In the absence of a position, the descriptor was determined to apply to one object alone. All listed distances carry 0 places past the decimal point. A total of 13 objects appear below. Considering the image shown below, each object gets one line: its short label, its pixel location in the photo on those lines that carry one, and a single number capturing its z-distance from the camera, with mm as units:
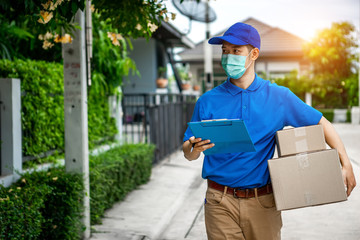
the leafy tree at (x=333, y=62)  31750
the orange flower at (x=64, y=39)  5047
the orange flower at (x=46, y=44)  5324
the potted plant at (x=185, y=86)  24642
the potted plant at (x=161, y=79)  23838
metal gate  10719
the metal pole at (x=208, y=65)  15680
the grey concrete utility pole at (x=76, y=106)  5418
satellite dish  15209
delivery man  3322
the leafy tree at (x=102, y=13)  3809
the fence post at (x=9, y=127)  5520
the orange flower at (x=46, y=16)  3973
